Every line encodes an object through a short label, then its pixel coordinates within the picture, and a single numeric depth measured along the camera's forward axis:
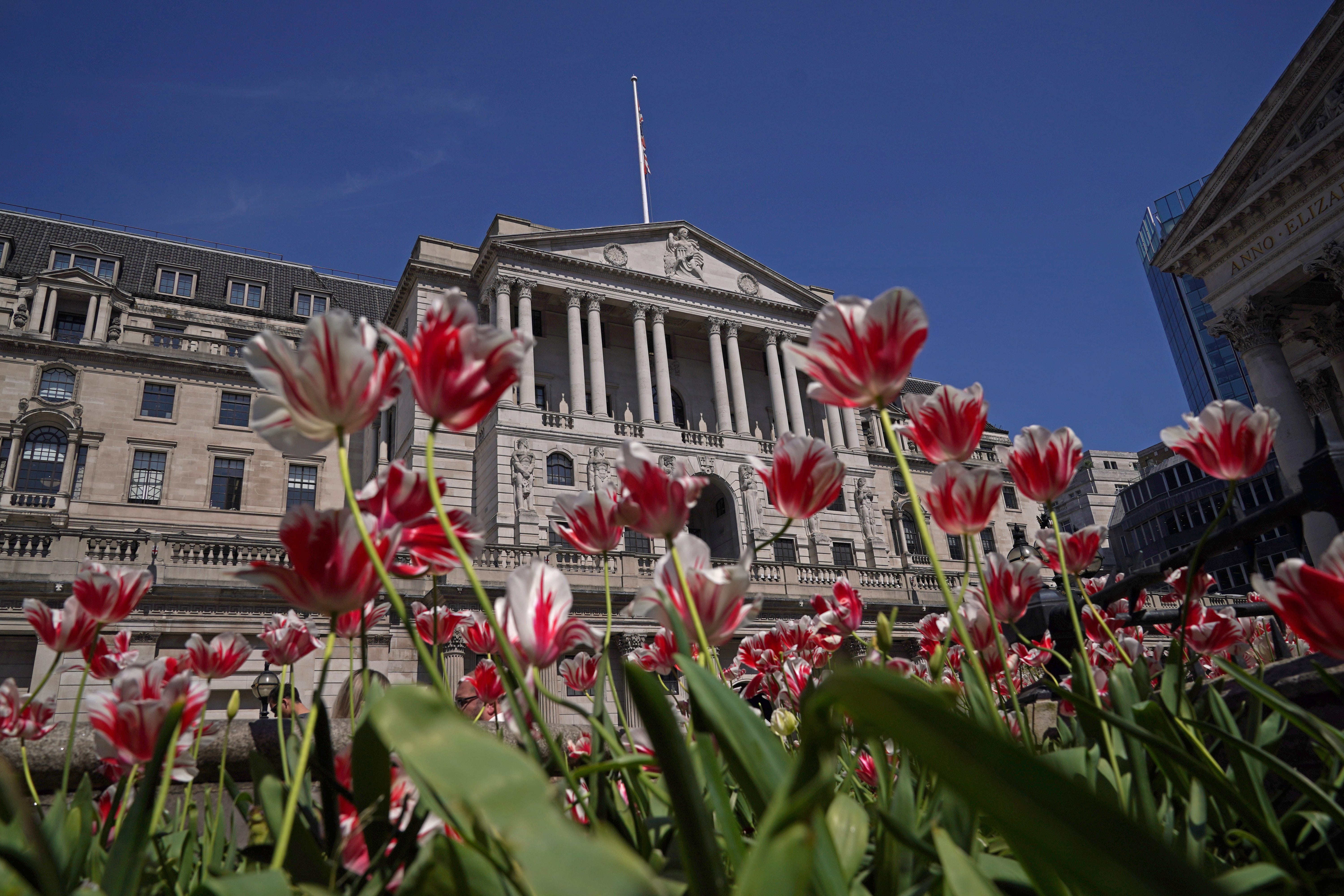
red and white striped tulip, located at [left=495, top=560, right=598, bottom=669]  1.44
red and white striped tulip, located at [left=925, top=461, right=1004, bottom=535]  2.04
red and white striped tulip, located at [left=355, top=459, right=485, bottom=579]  1.49
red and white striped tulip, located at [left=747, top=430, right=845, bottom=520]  1.93
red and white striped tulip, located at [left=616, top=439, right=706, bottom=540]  1.74
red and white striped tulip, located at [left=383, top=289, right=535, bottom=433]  1.32
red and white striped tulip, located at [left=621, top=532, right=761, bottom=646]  1.62
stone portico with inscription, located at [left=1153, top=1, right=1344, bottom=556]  18.59
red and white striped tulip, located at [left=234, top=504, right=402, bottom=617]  1.31
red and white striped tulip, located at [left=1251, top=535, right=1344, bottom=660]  1.38
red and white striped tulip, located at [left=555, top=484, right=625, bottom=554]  2.02
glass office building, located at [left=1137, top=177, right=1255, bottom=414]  99.31
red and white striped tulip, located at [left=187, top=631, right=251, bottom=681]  2.38
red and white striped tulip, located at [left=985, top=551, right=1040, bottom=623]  2.54
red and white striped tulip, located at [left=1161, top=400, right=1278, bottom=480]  2.00
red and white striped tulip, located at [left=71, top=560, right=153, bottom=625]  2.24
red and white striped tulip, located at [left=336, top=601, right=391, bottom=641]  1.54
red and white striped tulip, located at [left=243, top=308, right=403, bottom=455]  1.27
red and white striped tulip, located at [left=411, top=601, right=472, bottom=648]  2.53
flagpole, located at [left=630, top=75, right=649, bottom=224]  38.53
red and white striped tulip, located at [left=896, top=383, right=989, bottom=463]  1.99
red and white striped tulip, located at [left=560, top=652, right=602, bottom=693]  2.93
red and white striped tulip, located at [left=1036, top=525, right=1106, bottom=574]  2.91
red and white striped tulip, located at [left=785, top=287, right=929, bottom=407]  1.56
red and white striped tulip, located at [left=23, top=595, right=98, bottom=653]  2.27
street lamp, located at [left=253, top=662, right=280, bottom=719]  6.00
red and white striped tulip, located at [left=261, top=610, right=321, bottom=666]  2.49
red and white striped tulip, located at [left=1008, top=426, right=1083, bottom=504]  2.20
